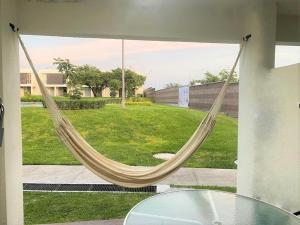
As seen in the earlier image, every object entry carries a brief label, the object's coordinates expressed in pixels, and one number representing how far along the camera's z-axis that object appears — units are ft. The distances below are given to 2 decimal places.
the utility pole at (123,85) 14.21
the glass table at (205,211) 5.08
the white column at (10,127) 5.66
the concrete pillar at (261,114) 6.72
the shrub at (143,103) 15.88
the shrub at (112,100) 14.97
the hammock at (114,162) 6.61
